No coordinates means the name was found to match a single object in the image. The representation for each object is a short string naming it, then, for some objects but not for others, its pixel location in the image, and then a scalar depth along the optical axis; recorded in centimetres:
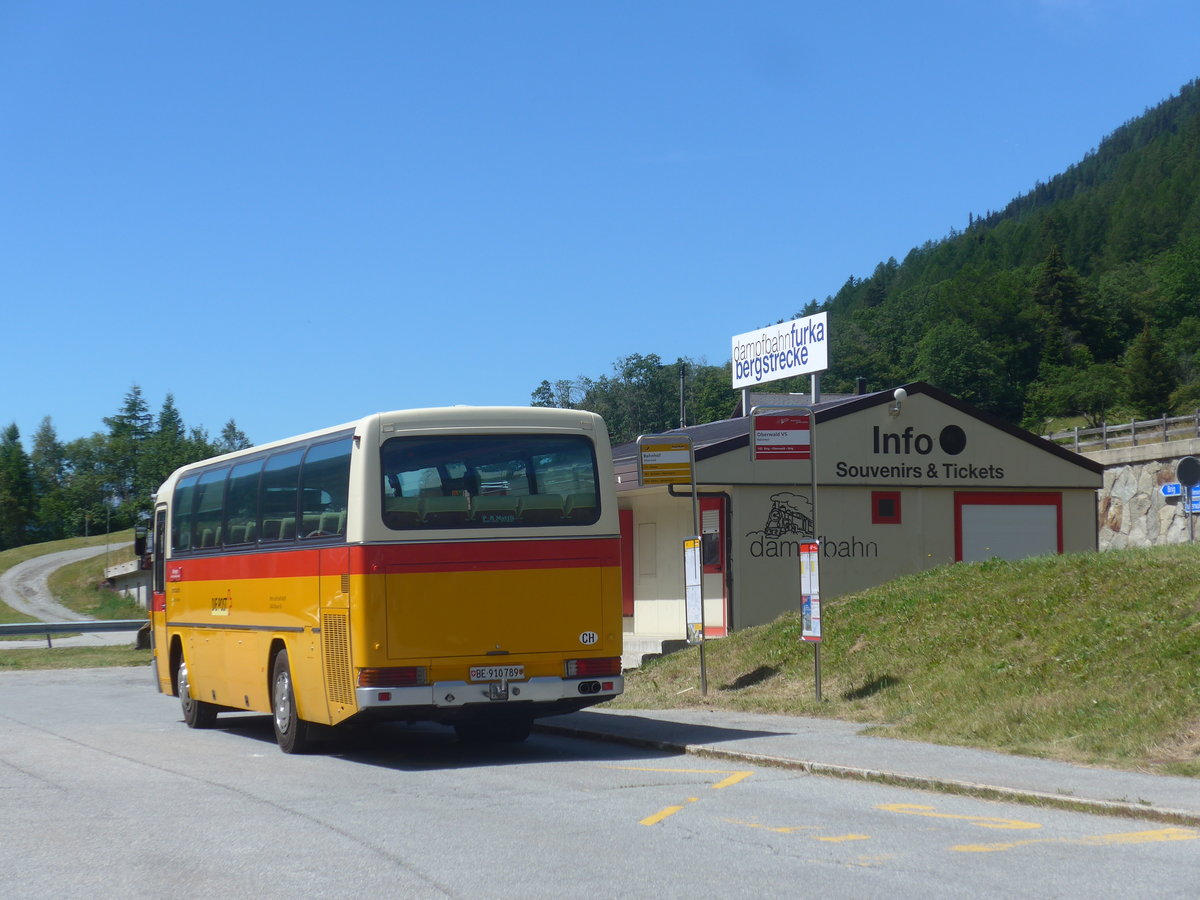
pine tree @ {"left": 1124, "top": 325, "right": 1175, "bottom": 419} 9806
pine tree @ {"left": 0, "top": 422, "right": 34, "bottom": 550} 13725
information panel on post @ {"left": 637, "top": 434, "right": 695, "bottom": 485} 1744
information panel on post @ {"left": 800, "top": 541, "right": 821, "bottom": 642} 1511
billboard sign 3145
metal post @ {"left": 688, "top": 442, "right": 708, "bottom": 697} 1722
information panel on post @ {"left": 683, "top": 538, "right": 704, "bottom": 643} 1684
